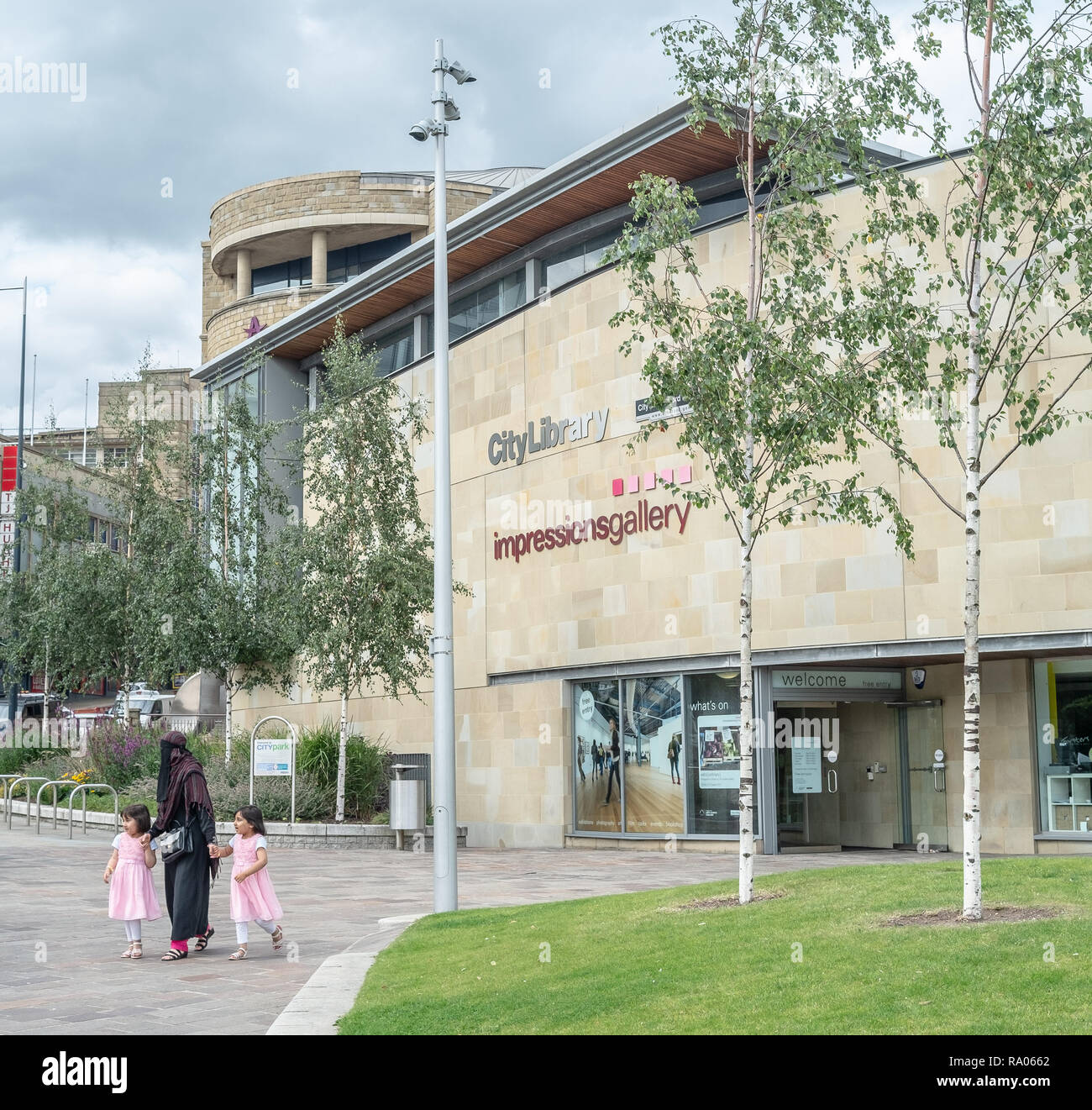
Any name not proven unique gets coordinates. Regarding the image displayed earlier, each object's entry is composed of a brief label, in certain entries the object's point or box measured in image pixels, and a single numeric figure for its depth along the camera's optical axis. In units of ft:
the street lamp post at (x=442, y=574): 45.78
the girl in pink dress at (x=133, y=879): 37.19
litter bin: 72.79
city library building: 64.23
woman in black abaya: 37.50
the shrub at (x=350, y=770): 82.94
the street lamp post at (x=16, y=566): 135.44
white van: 163.73
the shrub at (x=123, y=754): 94.89
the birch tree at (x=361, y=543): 80.18
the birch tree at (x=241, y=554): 89.20
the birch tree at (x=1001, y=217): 35.63
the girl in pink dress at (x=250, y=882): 36.96
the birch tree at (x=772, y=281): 39.86
